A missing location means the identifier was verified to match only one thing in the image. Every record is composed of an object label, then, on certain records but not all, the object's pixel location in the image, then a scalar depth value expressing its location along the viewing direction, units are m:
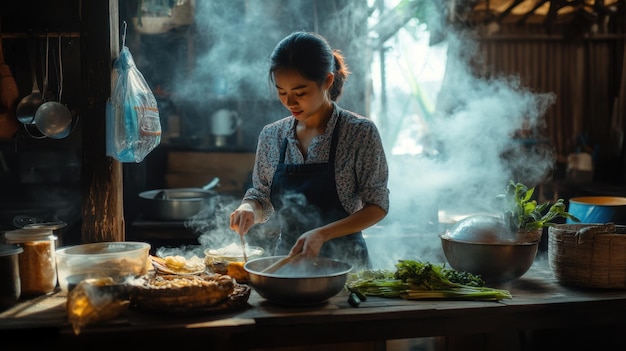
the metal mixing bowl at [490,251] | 2.74
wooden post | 3.09
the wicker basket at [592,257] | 2.67
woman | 2.91
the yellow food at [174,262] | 2.87
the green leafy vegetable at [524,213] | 2.80
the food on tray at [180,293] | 2.25
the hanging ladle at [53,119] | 4.13
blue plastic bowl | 4.61
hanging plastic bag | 3.06
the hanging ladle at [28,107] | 4.36
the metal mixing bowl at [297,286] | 2.32
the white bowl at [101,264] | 2.51
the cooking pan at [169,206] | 5.18
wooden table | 2.15
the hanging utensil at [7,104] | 4.47
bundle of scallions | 2.53
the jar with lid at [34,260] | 2.57
